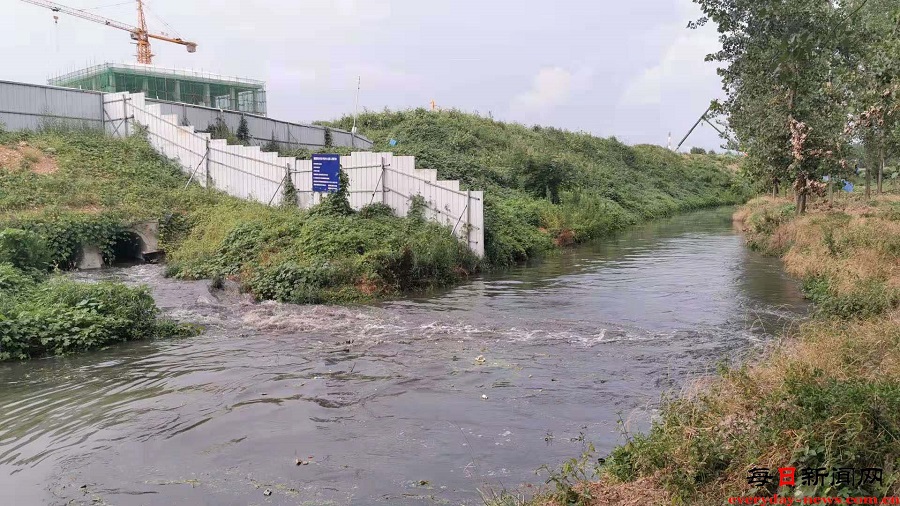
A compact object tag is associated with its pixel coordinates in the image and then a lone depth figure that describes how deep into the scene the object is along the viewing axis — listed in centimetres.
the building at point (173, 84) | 4247
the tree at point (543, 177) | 3017
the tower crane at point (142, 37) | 8650
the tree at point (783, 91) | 1909
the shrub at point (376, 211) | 1875
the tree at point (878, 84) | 942
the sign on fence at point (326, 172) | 1889
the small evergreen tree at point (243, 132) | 2745
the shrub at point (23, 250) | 1379
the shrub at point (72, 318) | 991
